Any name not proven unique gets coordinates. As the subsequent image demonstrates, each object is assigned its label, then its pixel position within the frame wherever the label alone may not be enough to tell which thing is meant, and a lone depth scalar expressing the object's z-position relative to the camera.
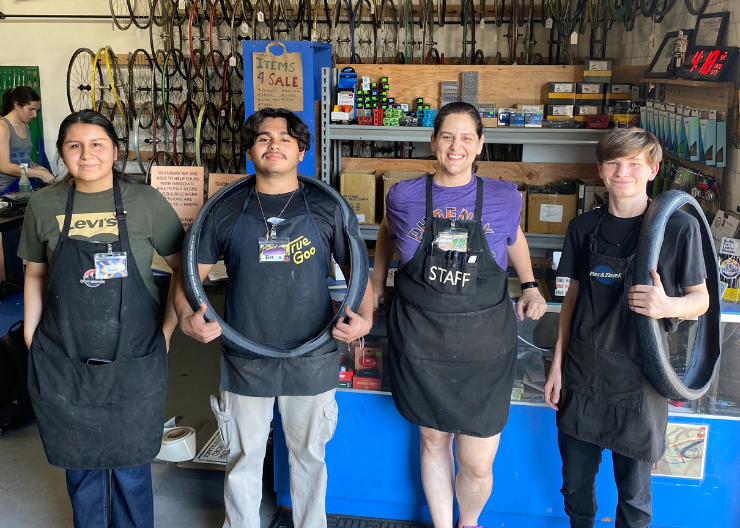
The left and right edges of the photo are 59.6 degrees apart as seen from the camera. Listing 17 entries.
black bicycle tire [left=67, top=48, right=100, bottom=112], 6.38
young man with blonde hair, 1.83
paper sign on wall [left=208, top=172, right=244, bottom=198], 2.87
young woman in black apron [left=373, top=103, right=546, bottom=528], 2.04
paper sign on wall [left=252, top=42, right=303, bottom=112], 4.33
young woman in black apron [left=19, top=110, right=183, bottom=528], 2.00
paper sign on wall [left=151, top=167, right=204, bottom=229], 2.75
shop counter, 2.32
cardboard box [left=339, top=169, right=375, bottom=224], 4.47
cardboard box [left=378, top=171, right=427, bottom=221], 4.49
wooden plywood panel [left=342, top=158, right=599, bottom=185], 4.60
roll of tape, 2.84
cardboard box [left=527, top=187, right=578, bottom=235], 4.32
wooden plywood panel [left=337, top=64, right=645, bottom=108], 4.54
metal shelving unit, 4.30
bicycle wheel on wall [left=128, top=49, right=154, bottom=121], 6.79
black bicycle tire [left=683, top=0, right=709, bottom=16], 3.31
